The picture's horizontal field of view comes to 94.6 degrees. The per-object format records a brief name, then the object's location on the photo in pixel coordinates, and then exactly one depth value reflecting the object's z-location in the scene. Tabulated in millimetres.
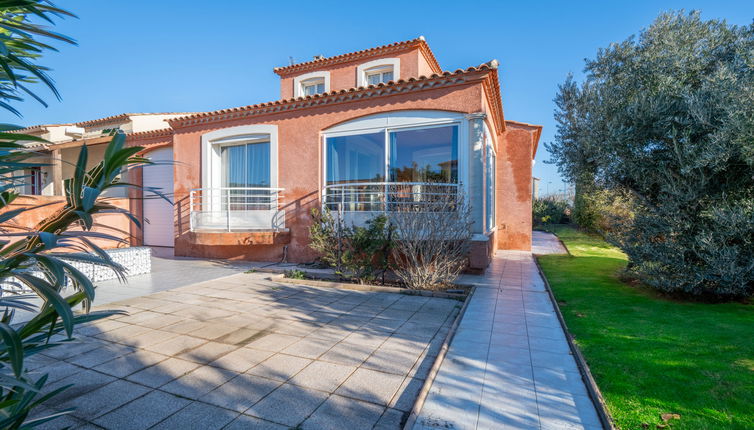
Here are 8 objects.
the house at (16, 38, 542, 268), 9094
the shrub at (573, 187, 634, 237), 8375
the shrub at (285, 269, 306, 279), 8905
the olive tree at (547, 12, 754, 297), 6219
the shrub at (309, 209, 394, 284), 8172
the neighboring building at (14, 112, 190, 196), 16328
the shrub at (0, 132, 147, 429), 1477
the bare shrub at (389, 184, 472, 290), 7586
